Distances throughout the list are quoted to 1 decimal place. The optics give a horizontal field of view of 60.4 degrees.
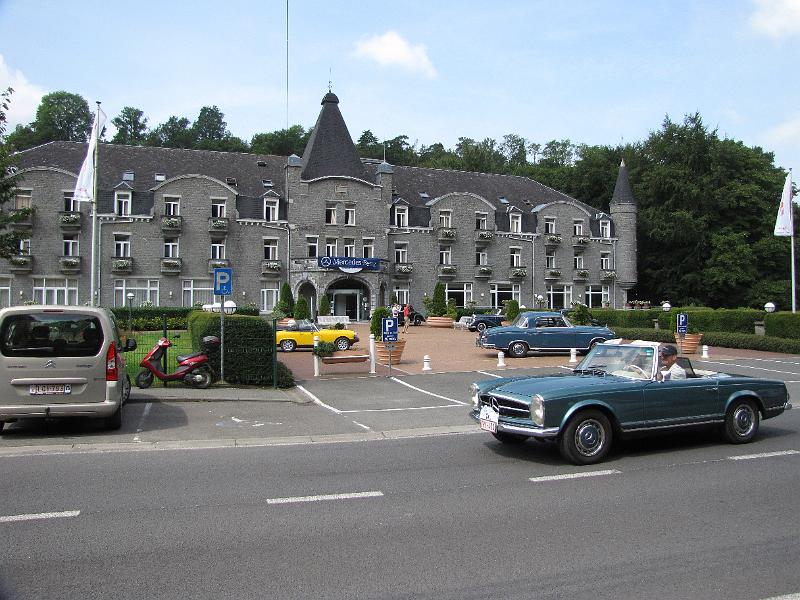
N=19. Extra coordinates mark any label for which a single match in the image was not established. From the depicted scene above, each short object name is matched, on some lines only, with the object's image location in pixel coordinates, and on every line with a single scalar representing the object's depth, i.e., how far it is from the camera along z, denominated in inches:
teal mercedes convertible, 334.6
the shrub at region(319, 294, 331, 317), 1955.0
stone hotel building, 1879.9
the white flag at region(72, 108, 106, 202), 847.7
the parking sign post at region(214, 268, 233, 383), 634.8
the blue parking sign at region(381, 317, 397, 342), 808.9
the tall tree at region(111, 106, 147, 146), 3676.2
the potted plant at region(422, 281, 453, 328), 1818.0
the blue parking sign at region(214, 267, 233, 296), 634.5
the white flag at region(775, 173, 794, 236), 1418.6
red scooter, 615.8
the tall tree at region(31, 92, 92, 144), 3346.5
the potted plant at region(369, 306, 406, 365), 917.2
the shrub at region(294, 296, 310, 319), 1732.3
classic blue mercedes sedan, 1020.5
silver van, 405.1
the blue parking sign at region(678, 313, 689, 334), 1072.2
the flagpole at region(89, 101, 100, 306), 837.6
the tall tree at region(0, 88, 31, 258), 674.8
